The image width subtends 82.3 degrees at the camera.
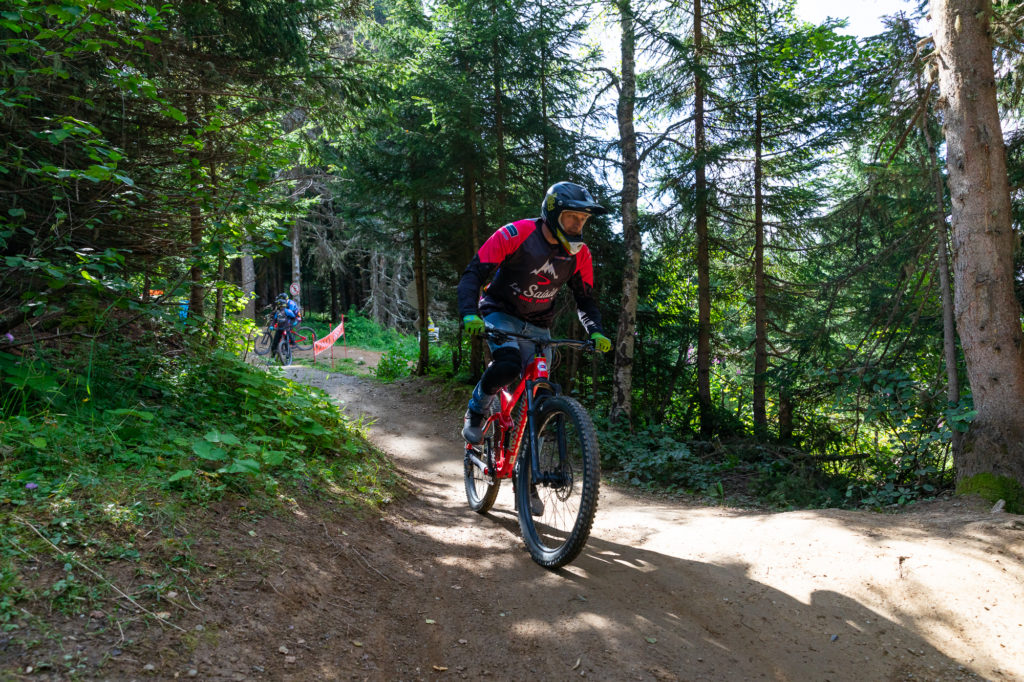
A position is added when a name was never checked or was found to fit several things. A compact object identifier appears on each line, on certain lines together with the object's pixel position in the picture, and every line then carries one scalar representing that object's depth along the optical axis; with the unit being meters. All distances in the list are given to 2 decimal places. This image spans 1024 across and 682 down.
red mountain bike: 3.82
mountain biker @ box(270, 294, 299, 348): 16.45
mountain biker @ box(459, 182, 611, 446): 4.46
